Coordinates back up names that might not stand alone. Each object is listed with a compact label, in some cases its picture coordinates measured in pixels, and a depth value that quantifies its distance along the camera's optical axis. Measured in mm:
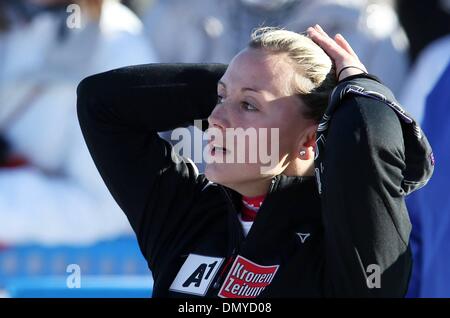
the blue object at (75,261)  7707
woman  4020
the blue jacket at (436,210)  5898
